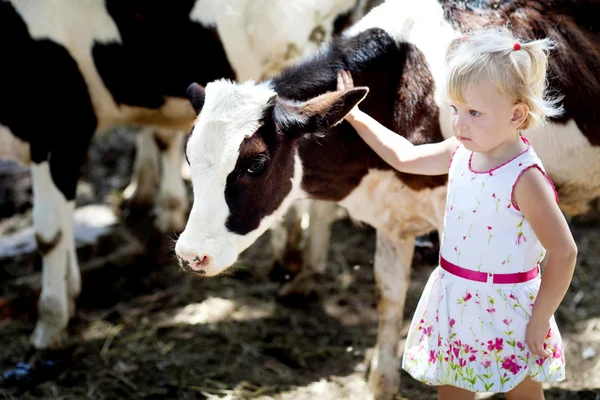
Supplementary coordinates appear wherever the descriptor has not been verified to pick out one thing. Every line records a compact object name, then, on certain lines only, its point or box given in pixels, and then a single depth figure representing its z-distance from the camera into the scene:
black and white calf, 3.03
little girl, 2.40
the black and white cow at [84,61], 4.45
